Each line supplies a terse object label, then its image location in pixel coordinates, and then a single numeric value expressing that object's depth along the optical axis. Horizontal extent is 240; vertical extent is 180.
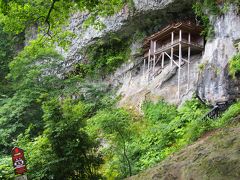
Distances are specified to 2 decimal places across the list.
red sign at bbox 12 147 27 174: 8.06
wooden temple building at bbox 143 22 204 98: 19.62
